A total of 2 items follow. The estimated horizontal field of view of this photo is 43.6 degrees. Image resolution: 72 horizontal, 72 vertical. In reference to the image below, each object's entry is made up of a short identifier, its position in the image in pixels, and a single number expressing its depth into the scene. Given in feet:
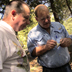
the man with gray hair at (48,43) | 6.15
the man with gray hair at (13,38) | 3.18
